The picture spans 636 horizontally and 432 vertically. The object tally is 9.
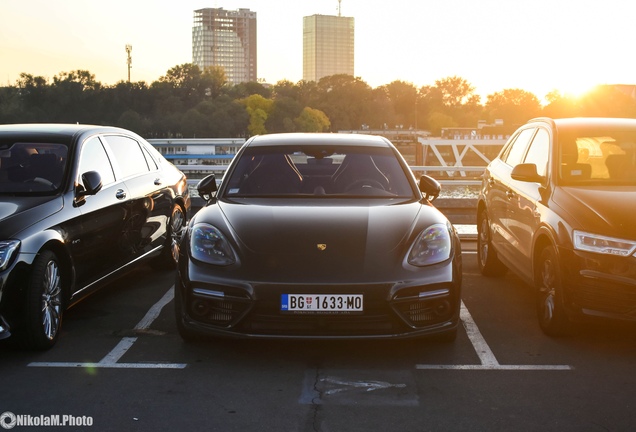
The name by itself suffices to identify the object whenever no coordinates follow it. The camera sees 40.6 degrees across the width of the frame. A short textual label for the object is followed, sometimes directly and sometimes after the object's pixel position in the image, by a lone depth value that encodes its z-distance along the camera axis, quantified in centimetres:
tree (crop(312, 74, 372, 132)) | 18088
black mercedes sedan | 541
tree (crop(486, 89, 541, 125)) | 18138
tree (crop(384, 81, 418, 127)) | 19761
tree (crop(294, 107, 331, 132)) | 16712
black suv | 551
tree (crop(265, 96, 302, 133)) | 17850
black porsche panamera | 516
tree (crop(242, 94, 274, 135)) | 16948
